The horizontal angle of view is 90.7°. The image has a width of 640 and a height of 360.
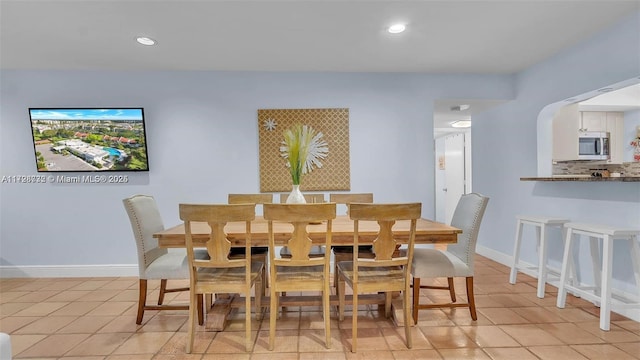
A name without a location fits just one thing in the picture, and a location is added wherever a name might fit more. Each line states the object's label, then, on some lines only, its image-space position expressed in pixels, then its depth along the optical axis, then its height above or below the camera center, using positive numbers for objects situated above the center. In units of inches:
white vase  95.4 -11.1
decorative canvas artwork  145.3 +5.5
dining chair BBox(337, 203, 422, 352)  73.3 -25.2
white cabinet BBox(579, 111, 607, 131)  176.1 +16.1
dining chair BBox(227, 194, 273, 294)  101.0 -29.7
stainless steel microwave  151.6 +1.3
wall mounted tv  140.3 +13.3
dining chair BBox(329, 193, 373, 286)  101.4 -30.4
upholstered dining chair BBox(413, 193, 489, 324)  90.9 -31.0
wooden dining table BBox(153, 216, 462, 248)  80.0 -19.2
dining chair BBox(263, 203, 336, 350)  72.9 -23.4
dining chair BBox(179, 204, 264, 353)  73.1 -22.7
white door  229.1 -11.8
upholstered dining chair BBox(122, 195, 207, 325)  90.5 -28.0
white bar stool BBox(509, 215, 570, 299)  112.8 -30.9
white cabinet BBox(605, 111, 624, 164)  175.9 +9.9
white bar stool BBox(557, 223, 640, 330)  88.2 -31.2
